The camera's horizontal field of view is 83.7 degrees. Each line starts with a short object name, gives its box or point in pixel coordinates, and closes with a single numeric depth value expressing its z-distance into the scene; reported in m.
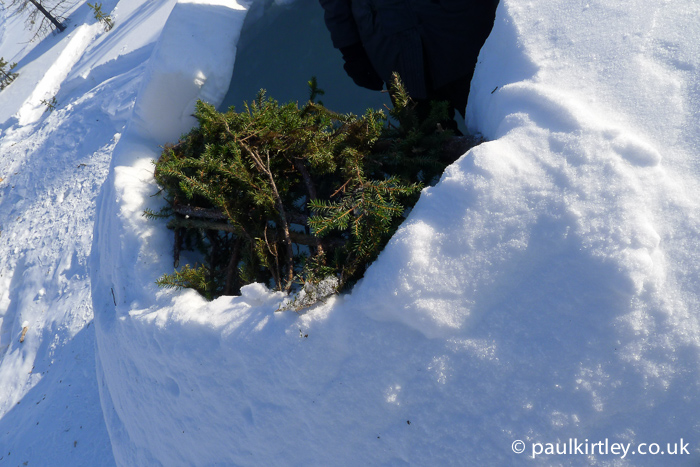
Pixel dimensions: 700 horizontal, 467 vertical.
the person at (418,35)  2.87
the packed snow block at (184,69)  3.01
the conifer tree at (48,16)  8.92
